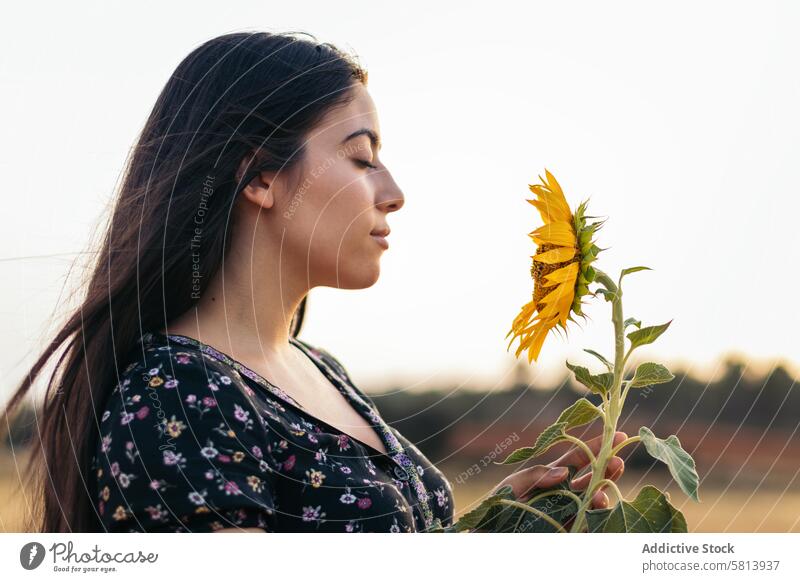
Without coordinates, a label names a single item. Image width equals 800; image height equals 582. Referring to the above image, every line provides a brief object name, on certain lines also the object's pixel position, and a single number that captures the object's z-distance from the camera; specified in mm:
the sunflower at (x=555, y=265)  1060
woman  1276
